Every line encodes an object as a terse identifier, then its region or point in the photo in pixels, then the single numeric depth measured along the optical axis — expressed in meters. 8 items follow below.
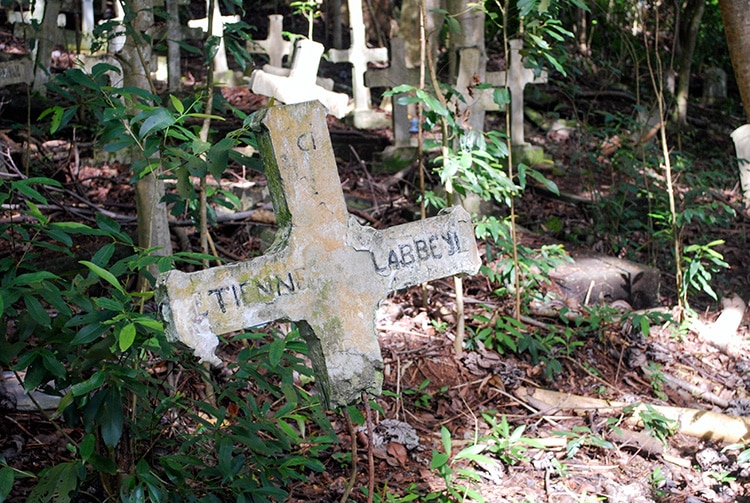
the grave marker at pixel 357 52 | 8.44
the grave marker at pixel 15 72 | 5.34
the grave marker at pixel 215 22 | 8.00
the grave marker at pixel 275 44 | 9.49
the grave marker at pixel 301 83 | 5.12
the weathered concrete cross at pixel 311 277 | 2.33
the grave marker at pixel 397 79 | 7.37
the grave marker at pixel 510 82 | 5.62
